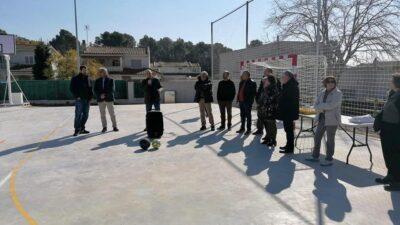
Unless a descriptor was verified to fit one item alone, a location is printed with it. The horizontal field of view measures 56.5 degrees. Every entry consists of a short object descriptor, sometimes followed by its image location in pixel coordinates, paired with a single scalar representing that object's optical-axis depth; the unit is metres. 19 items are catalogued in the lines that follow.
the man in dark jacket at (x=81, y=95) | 9.71
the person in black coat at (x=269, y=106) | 8.00
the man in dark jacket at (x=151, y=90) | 10.34
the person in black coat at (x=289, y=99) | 7.09
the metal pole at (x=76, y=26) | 30.85
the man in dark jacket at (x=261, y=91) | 8.18
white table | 6.36
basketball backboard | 22.12
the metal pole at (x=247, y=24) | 14.32
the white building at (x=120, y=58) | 44.46
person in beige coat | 6.29
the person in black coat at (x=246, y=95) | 9.55
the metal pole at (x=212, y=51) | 18.14
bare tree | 17.31
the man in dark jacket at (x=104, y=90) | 10.02
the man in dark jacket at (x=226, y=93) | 10.07
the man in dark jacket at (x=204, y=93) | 10.39
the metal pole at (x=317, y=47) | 9.25
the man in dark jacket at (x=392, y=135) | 5.14
